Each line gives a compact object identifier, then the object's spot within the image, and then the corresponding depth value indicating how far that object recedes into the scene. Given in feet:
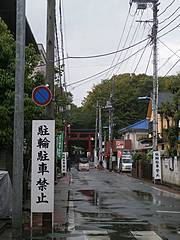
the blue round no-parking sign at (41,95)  39.96
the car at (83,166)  232.94
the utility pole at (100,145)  275.10
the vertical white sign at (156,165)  119.65
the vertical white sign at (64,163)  173.17
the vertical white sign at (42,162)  40.52
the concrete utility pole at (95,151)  313.94
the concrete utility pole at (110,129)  217.15
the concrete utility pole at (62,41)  58.73
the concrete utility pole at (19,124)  35.35
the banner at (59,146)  146.28
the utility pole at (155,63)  112.16
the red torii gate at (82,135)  336.90
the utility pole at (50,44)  44.98
